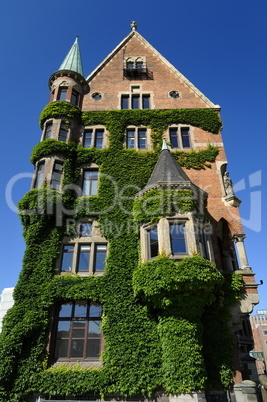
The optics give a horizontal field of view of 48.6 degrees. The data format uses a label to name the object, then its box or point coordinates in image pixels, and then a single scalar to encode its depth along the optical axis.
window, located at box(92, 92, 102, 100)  28.09
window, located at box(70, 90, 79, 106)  27.11
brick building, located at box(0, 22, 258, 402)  15.80
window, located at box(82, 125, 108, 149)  25.06
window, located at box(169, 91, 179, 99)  28.13
